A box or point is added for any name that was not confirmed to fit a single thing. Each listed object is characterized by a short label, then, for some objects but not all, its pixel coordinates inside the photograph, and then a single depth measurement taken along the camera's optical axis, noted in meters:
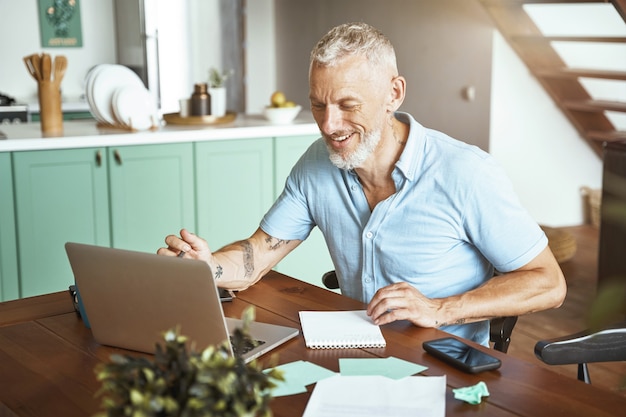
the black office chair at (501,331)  2.04
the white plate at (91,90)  3.87
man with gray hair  1.99
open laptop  1.53
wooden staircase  5.27
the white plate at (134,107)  3.80
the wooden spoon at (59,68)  3.71
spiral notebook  1.72
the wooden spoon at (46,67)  3.67
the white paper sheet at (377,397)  1.39
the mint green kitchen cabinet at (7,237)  3.48
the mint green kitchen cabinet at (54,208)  3.55
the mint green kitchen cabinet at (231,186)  3.95
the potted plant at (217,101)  4.14
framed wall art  6.25
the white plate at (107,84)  3.87
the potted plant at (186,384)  0.89
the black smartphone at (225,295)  2.08
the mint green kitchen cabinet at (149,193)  3.75
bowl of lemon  4.13
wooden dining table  1.43
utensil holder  3.79
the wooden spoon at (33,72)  3.76
